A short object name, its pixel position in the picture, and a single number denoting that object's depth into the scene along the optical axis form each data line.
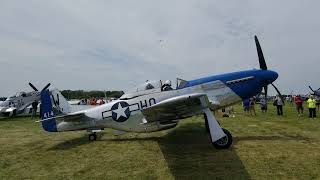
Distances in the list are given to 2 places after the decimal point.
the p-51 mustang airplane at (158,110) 6.42
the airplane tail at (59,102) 7.85
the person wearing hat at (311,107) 12.93
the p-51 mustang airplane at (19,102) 15.96
